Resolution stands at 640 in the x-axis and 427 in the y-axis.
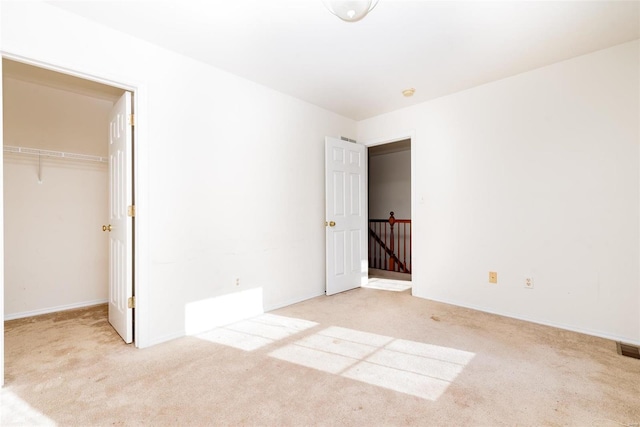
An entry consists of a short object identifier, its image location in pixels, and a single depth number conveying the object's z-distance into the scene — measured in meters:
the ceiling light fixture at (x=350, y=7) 1.59
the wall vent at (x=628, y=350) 2.19
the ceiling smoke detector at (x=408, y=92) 3.37
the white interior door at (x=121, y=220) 2.43
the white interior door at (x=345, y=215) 3.90
